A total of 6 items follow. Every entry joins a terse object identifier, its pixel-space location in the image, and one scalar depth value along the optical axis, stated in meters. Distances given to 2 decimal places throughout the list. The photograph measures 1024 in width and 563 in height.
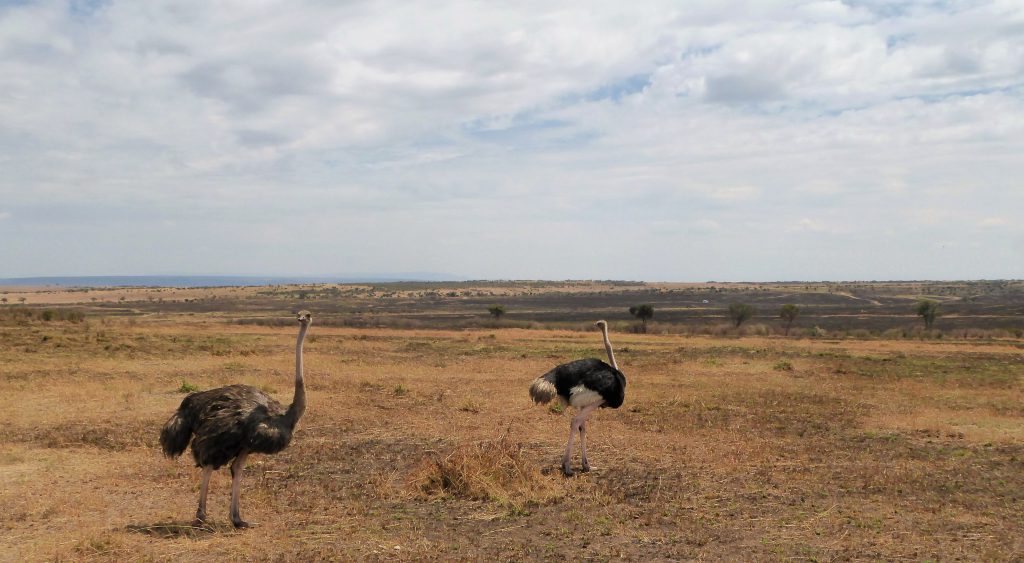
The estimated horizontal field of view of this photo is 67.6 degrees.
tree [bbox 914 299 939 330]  57.81
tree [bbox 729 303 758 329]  59.92
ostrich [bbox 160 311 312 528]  8.34
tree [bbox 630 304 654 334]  57.03
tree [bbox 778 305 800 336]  59.66
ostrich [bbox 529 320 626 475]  11.36
